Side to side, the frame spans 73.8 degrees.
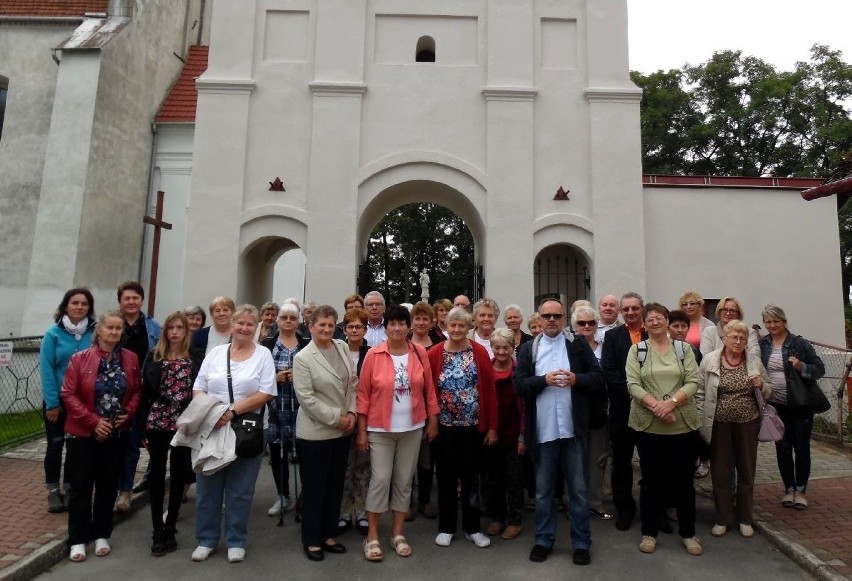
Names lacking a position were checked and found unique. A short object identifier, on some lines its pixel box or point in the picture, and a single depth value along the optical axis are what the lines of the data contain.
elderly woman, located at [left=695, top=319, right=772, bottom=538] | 5.03
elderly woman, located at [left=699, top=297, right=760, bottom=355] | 5.75
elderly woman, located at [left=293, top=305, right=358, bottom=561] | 4.50
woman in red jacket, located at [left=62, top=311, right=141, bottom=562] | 4.40
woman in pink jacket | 4.56
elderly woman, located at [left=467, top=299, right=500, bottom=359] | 5.43
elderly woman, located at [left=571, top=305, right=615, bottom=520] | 5.12
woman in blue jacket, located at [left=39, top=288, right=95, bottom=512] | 5.14
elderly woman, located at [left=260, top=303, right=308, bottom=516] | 5.31
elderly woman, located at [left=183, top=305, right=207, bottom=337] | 6.28
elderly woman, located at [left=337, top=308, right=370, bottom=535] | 5.14
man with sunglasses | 4.54
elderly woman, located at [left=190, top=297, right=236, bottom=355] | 5.71
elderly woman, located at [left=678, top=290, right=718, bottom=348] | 6.28
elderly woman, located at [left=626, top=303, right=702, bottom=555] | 4.70
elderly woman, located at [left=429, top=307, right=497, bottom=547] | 4.74
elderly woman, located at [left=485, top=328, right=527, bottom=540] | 4.98
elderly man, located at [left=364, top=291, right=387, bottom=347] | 6.54
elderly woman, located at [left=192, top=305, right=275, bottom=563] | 4.52
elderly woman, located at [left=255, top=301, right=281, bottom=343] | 6.29
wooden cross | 11.85
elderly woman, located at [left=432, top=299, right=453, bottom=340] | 6.89
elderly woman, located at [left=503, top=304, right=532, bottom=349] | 5.95
